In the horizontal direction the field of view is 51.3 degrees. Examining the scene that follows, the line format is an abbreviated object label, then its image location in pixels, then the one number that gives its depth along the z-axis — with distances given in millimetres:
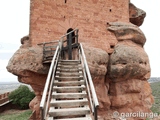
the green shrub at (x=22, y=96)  21909
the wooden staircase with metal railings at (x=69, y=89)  4230
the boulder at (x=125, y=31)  12023
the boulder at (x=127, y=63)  10734
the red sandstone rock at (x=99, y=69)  9898
